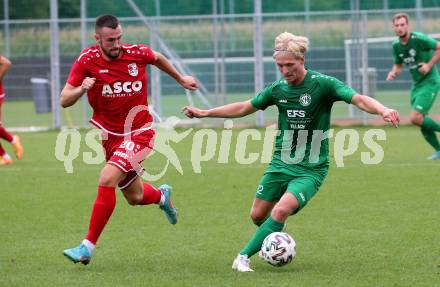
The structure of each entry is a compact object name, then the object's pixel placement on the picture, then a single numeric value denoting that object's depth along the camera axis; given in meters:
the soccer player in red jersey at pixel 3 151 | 30.14
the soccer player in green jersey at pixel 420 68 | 28.75
